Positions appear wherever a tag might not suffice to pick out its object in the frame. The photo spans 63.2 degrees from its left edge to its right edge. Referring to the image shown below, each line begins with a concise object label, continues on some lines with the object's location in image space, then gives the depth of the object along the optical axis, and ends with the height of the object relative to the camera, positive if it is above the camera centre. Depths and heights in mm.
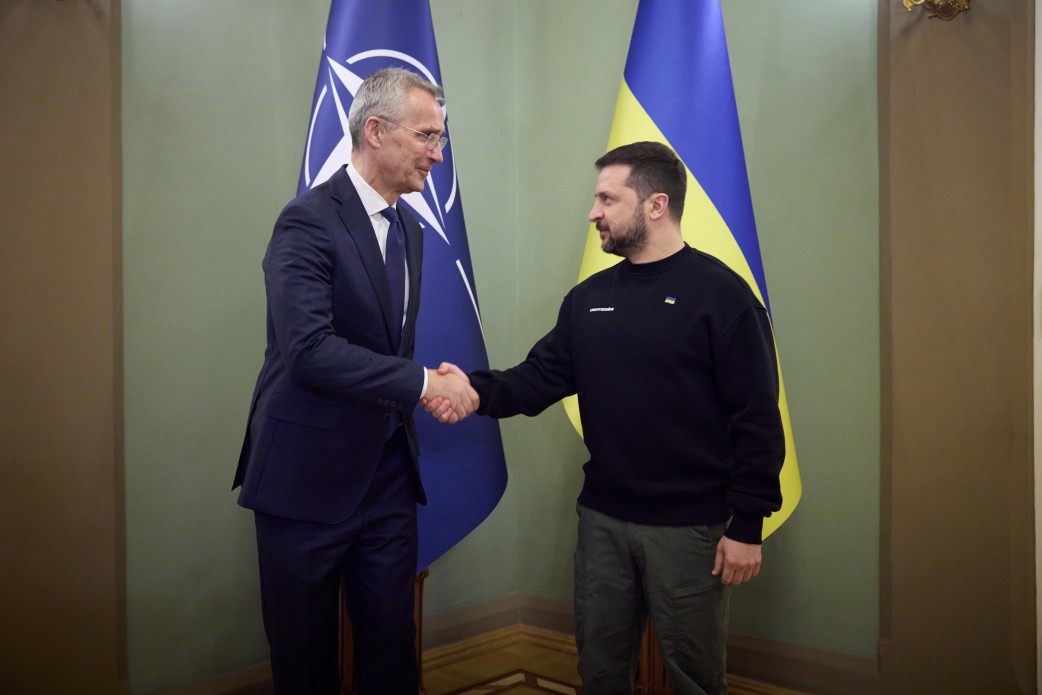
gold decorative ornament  2428 +964
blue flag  2420 +258
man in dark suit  1796 -171
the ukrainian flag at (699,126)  2504 +657
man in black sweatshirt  1884 -224
